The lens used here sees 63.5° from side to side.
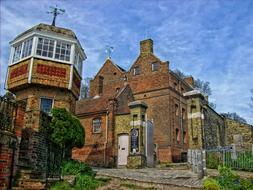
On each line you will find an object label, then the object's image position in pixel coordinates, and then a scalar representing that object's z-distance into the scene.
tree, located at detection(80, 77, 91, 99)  36.58
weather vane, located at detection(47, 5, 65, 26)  14.03
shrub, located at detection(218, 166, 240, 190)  7.68
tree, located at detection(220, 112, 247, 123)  44.10
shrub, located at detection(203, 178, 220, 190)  7.57
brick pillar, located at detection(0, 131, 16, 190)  6.78
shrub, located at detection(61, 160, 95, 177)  9.82
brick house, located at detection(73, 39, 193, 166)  18.51
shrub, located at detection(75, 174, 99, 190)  8.67
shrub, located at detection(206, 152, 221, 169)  11.96
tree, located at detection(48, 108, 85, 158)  10.07
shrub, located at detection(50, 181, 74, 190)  7.99
